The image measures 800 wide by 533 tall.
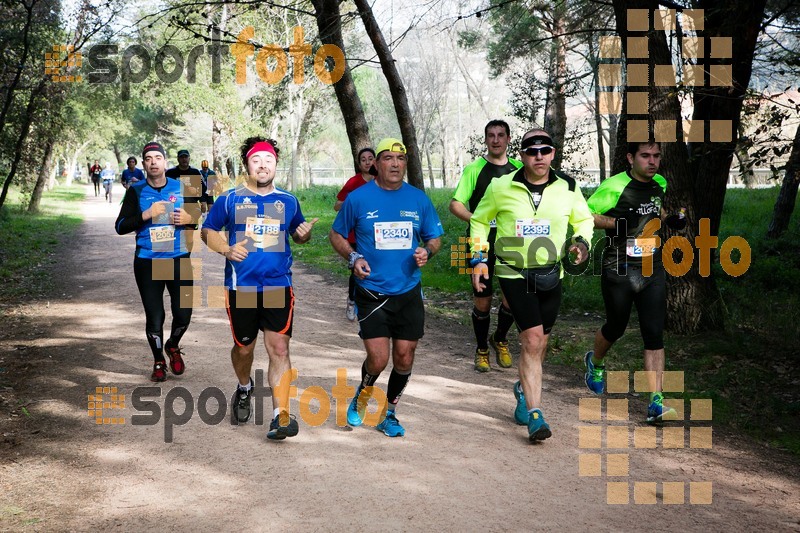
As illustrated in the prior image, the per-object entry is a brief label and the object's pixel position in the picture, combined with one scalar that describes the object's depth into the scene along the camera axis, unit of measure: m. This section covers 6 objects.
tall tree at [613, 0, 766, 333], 8.73
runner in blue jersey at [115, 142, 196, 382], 7.88
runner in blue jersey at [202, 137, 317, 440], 6.14
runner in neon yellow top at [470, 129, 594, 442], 6.31
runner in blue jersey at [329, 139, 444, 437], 6.05
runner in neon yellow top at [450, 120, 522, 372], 8.25
